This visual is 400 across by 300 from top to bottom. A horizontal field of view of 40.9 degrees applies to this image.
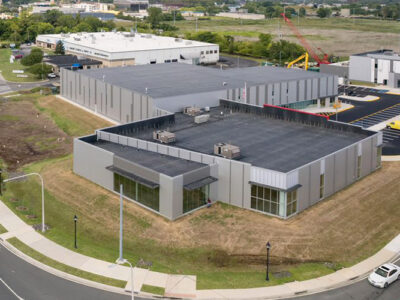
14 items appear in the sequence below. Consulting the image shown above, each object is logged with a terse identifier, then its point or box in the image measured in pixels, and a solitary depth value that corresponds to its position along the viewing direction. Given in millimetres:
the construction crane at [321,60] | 163625
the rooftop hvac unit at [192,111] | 80125
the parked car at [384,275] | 42344
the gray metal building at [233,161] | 54281
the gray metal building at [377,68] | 131750
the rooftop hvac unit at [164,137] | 65312
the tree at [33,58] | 154125
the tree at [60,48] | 176250
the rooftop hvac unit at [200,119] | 74938
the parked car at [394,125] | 92150
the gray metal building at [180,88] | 83938
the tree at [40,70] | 141500
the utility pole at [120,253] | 45112
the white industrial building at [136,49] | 150875
